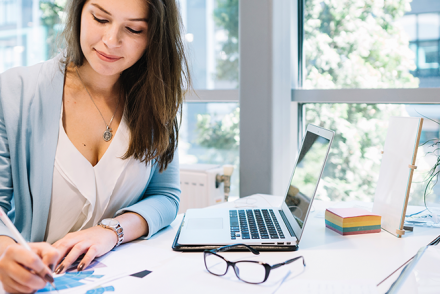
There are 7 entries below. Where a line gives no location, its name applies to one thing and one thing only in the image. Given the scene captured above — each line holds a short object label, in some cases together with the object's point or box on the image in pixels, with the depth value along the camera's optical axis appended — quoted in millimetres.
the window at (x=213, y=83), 2268
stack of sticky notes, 1102
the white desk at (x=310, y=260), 759
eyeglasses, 785
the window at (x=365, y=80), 1773
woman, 994
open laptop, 956
